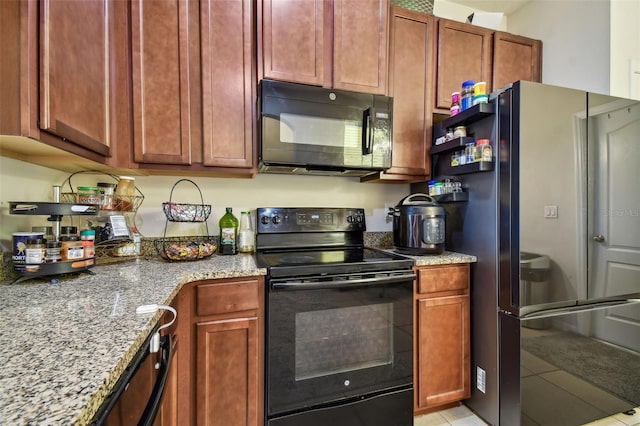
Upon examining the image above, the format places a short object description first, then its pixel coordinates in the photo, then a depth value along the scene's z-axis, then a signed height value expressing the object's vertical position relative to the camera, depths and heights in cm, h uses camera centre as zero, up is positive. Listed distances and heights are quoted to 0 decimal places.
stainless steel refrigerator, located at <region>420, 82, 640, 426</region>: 136 -22
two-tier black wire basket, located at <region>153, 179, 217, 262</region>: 141 -17
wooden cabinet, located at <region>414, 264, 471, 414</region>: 154 -69
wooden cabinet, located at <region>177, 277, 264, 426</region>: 118 -61
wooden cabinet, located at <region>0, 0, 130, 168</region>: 81 +47
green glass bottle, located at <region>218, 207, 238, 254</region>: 164 -14
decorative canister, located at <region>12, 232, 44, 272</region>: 99 -14
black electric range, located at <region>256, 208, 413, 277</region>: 140 -19
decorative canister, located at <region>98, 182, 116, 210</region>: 140 +8
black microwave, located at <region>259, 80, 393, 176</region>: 147 +45
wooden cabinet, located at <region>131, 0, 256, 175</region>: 141 +65
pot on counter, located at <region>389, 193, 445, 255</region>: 161 -9
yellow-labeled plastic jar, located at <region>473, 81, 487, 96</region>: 153 +67
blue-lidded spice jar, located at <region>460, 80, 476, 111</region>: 159 +66
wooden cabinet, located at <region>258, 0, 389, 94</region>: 153 +95
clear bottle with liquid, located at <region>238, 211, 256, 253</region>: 171 -15
